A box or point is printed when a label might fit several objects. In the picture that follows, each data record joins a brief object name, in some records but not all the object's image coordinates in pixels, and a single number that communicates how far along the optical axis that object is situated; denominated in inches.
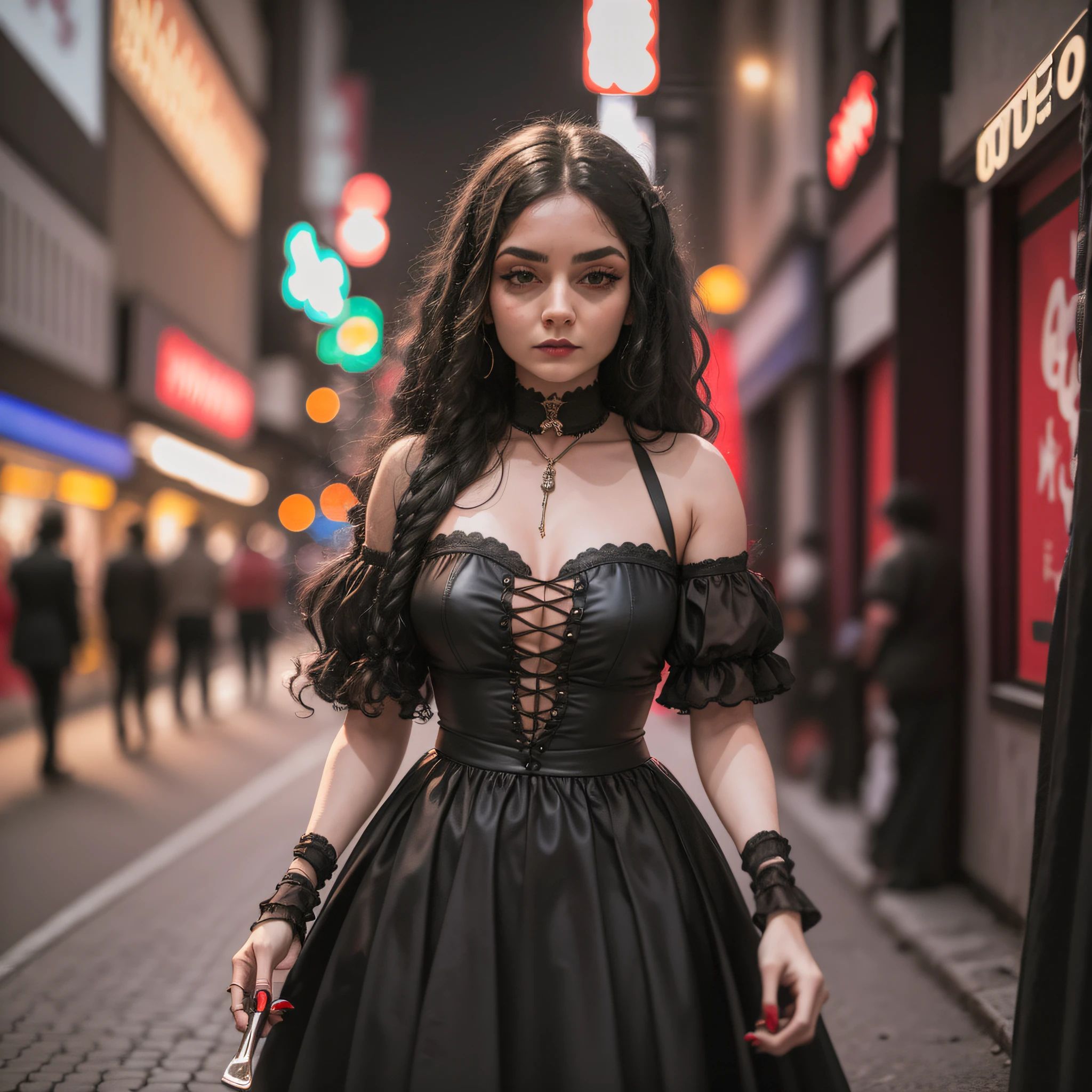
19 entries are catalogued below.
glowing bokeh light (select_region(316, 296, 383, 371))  369.7
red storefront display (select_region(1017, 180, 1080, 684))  121.0
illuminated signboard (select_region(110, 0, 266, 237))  204.4
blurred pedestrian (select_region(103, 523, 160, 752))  306.2
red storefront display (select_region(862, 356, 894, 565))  283.9
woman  58.7
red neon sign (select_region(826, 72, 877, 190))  186.2
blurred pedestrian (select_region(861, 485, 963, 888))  179.5
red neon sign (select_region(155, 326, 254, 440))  446.6
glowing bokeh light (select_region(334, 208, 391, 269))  296.8
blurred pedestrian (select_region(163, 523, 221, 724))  362.0
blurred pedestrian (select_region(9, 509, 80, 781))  251.0
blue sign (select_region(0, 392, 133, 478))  300.2
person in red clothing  423.8
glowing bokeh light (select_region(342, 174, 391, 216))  311.1
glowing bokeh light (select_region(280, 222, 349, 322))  340.2
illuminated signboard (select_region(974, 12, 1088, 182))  77.9
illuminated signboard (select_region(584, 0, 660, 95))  118.3
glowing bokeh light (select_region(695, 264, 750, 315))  383.9
